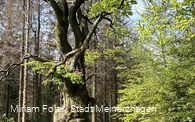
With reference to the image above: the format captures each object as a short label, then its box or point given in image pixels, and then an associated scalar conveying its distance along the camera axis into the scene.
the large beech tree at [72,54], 5.85
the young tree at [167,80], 8.56
